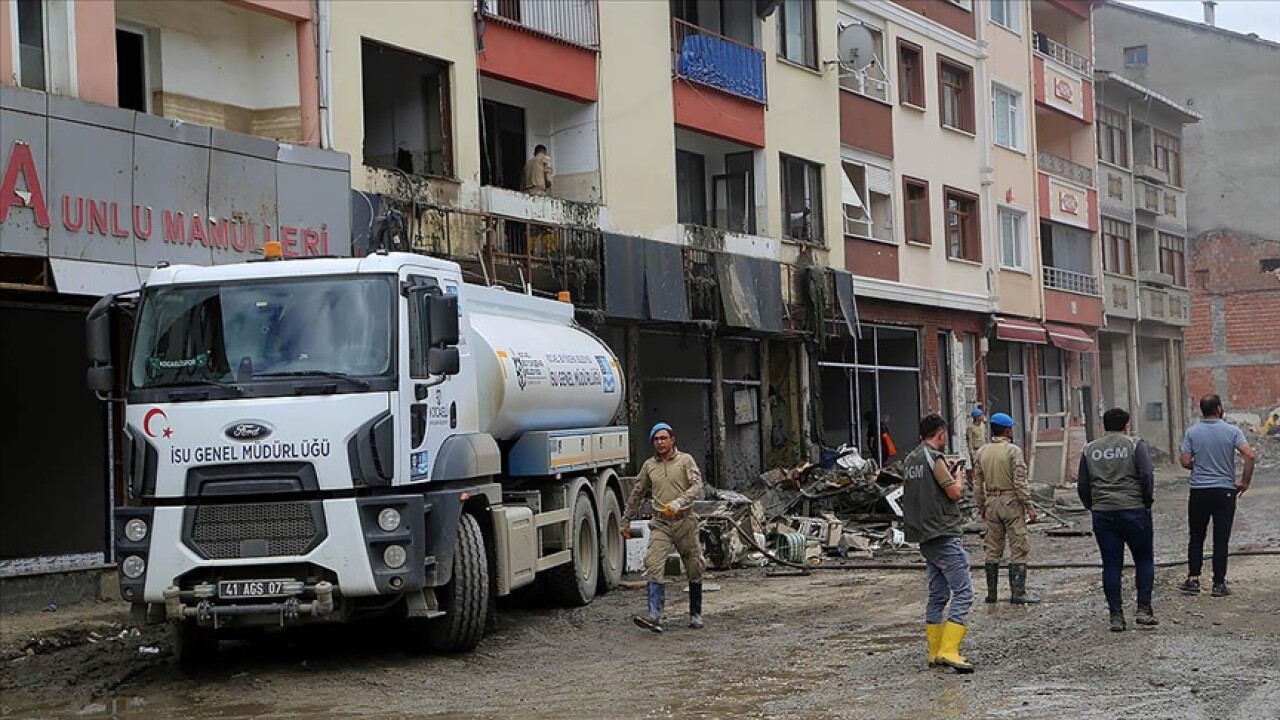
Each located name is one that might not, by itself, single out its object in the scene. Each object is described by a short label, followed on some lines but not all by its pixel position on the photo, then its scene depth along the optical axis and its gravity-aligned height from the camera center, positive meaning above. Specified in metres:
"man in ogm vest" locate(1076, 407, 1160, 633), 13.27 -0.88
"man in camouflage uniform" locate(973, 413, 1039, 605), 15.47 -1.00
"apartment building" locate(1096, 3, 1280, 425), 52.16 +6.62
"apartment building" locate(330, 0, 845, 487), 21.80 +3.75
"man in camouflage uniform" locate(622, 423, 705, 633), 14.53 -0.96
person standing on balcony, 23.80 +3.42
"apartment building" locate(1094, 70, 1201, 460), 47.12 +4.01
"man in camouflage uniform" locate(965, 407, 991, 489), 30.28 -0.65
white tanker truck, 12.25 -0.22
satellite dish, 32.44 +6.94
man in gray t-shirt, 15.29 -0.82
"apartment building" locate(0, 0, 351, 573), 15.91 +2.53
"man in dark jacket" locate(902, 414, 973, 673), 11.38 -0.99
